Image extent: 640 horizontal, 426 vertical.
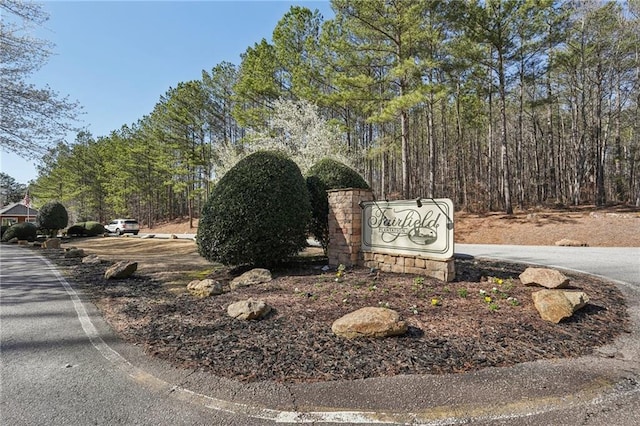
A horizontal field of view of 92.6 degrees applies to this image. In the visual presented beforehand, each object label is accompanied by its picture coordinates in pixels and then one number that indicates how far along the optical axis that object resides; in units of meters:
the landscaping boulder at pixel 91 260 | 8.60
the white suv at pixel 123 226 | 22.98
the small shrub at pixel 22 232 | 17.25
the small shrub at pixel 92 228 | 20.44
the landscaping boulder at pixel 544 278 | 4.19
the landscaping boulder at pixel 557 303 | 3.22
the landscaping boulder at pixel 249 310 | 3.47
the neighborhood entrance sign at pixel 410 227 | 4.67
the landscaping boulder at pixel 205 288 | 4.64
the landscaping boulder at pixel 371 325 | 2.88
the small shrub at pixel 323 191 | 7.02
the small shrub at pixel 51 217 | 18.44
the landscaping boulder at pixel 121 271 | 6.16
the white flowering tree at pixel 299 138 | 14.26
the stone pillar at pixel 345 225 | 5.94
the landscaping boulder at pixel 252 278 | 5.13
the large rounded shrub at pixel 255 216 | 5.59
